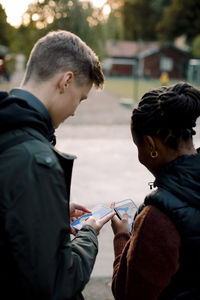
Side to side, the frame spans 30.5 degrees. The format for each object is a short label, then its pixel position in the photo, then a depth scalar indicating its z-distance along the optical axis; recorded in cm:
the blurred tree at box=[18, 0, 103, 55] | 2400
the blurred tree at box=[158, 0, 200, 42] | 5478
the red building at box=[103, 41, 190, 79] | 5806
